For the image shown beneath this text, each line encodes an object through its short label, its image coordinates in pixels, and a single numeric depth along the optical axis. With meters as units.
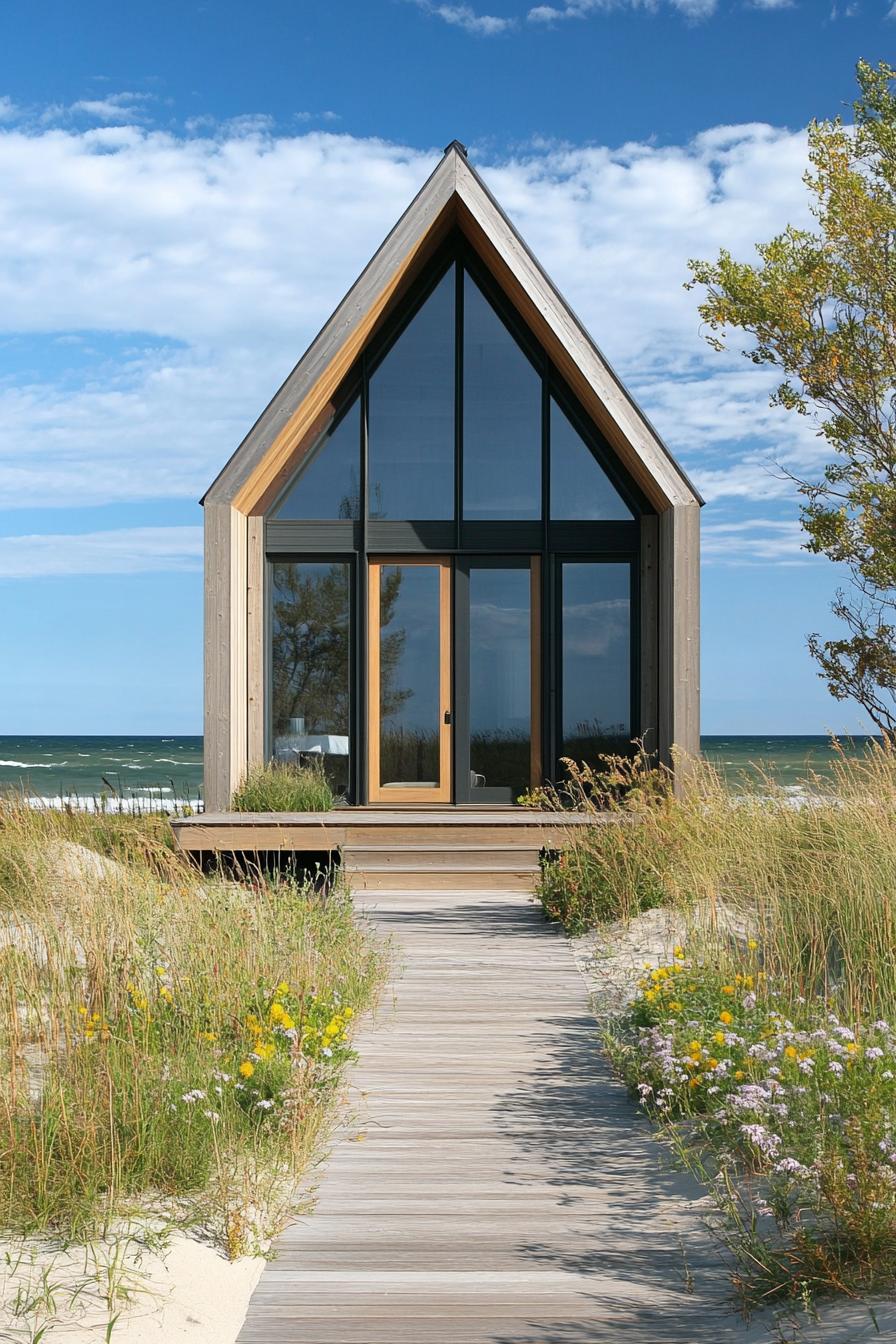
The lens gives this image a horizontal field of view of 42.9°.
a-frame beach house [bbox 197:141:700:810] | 11.55
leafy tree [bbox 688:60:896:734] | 10.14
